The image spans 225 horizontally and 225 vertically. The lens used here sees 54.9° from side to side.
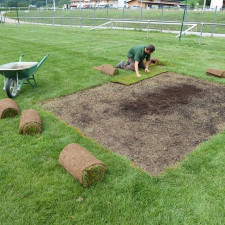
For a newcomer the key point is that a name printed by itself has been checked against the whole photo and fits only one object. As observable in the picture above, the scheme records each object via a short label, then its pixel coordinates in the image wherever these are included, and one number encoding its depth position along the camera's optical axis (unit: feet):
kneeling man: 20.37
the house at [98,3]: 277.23
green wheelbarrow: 15.56
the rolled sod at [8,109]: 13.81
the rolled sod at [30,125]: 12.12
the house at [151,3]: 204.60
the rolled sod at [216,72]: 22.04
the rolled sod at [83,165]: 8.79
